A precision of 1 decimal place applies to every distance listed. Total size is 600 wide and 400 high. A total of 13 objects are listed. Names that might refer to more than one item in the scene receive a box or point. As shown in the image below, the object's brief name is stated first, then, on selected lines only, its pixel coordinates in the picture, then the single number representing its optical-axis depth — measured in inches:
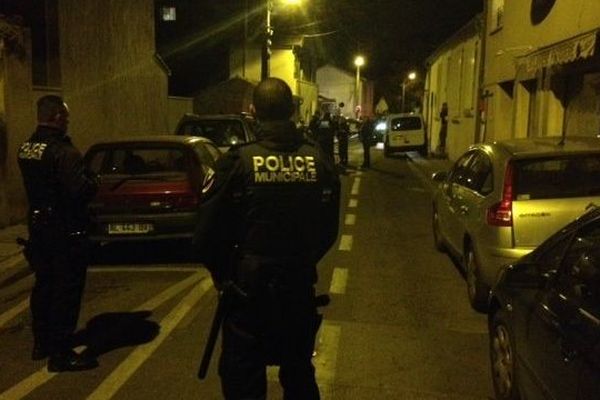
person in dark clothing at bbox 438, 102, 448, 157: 1085.6
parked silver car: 231.3
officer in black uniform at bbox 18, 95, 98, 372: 189.5
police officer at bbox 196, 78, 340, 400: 122.6
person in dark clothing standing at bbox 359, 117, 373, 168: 902.4
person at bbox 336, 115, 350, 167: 886.1
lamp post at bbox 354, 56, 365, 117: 1986.7
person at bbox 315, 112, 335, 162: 776.9
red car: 319.9
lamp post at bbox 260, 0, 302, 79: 882.1
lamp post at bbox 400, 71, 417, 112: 1966.4
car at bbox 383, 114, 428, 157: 1134.4
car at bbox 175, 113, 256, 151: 531.2
